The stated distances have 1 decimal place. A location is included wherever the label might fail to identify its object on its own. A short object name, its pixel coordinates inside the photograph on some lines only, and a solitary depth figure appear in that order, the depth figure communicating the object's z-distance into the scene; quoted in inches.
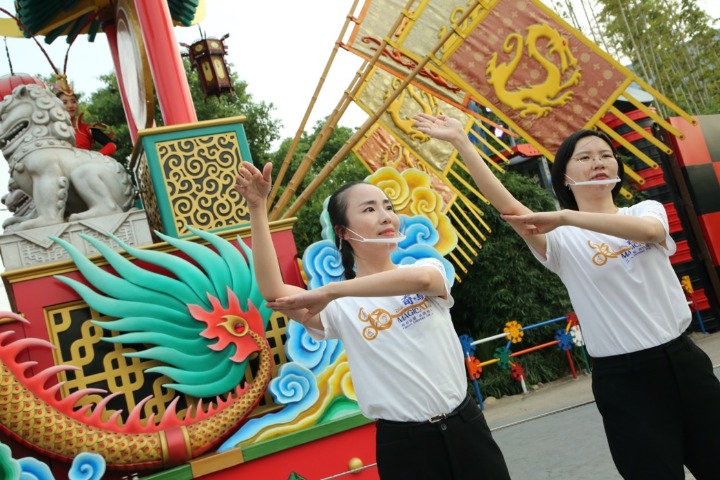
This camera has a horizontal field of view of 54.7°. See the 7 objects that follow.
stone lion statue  140.7
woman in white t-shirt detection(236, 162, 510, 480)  70.8
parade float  120.9
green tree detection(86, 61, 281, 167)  541.6
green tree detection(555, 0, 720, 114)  668.7
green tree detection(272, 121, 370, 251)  471.8
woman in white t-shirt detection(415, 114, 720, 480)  73.8
